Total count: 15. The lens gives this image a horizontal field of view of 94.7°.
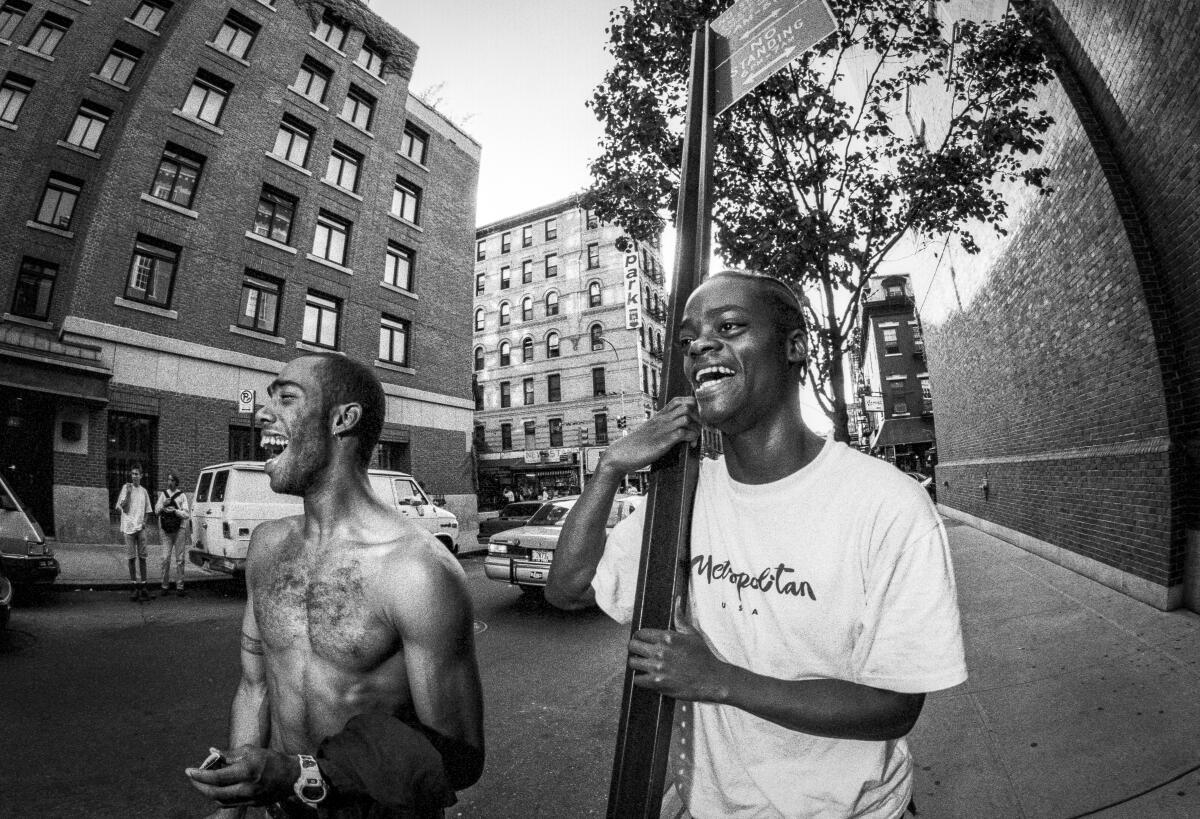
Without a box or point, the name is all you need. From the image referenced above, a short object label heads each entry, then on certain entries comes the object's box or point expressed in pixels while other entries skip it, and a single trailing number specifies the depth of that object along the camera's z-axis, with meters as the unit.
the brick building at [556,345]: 39.03
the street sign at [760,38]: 1.38
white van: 8.98
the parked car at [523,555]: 8.48
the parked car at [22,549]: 7.38
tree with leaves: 6.87
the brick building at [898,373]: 42.94
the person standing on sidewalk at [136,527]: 9.09
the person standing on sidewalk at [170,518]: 9.41
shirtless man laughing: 1.31
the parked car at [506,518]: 15.69
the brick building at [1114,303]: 5.29
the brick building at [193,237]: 13.62
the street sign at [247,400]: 10.91
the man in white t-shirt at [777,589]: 1.12
